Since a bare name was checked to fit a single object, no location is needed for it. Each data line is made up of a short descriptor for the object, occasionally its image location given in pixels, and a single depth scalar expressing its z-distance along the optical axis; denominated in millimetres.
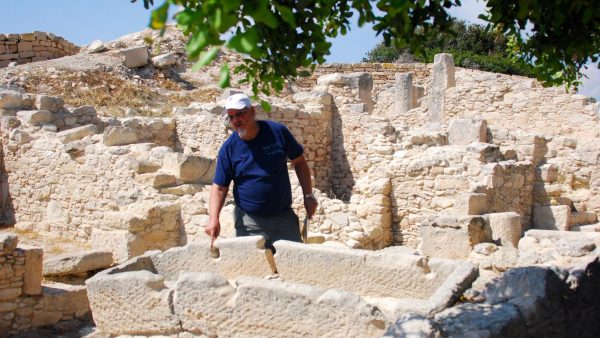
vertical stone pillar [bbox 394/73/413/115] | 19453
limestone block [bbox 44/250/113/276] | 7523
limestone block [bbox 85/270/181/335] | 4386
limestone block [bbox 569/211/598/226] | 10906
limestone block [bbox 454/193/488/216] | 8719
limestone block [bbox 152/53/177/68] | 19266
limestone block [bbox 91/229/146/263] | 8172
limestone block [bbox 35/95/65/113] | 11914
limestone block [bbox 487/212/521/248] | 7371
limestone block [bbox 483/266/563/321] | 3762
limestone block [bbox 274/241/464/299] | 4254
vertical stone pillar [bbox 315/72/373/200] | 13312
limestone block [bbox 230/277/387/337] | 3463
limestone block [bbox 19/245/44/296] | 6723
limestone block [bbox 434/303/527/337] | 3250
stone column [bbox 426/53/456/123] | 16578
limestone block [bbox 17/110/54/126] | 11445
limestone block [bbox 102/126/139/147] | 10250
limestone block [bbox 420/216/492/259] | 6414
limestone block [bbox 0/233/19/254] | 6637
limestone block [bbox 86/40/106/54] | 20123
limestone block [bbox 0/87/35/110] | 12039
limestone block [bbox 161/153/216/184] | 9133
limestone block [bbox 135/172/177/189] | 8992
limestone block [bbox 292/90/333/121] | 13438
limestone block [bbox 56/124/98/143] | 10770
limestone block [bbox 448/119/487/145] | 11945
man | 5367
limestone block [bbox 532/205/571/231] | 10711
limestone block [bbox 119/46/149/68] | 18812
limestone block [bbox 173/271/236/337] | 4023
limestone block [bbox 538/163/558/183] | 11328
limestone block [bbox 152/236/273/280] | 4905
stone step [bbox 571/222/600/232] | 10422
